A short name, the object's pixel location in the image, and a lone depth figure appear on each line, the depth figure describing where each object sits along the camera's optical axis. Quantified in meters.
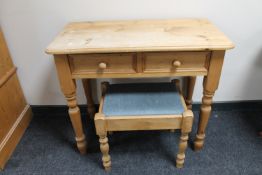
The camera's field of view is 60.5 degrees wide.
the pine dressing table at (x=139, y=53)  0.88
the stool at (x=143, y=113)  0.99
